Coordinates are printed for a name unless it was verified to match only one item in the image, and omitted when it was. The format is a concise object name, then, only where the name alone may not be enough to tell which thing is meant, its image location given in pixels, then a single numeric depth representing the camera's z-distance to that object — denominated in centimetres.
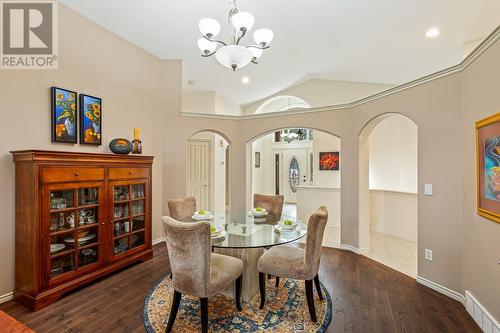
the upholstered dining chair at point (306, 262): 222
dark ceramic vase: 338
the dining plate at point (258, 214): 330
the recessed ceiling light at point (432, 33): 349
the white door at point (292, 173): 910
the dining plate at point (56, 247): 256
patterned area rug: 213
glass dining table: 233
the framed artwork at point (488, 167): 195
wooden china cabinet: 240
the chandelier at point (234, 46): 218
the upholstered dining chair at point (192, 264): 189
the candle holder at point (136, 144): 373
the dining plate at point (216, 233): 243
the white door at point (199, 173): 614
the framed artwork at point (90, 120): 319
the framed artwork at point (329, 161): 654
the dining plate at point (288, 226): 269
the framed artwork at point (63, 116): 288
